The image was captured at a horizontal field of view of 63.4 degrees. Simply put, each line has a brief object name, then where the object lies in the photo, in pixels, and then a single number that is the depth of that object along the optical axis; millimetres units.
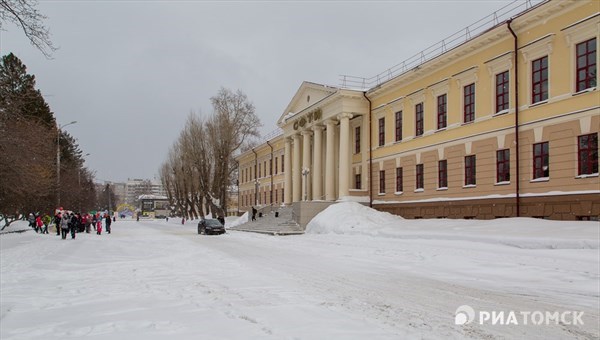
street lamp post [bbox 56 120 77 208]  38219
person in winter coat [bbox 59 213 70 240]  30359
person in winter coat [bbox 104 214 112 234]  40688
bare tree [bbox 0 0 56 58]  12703
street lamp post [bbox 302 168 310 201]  42969
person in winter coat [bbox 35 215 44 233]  38656
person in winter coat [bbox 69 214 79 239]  31344
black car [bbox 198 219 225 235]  38219
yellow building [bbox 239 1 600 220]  21469
